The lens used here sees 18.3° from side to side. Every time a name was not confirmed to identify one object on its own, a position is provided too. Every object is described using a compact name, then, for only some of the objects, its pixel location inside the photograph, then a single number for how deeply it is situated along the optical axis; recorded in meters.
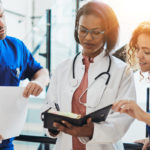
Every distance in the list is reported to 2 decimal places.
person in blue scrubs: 2.42
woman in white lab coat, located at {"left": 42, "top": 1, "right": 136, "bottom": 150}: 2.18
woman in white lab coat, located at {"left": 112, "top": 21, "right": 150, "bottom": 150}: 2.11
